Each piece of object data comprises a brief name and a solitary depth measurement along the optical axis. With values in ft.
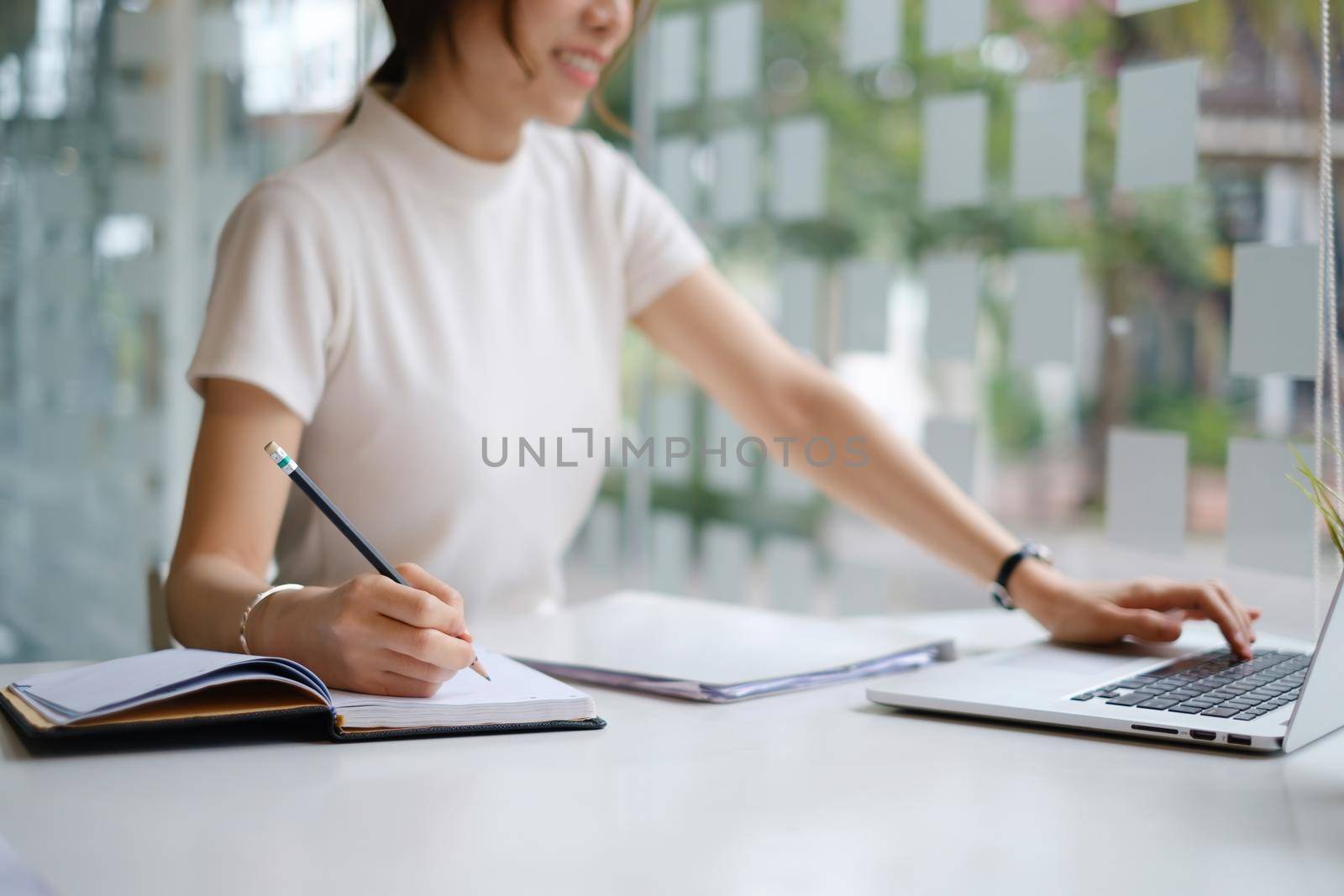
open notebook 2.06
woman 3.12
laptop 2.18
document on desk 2.64
